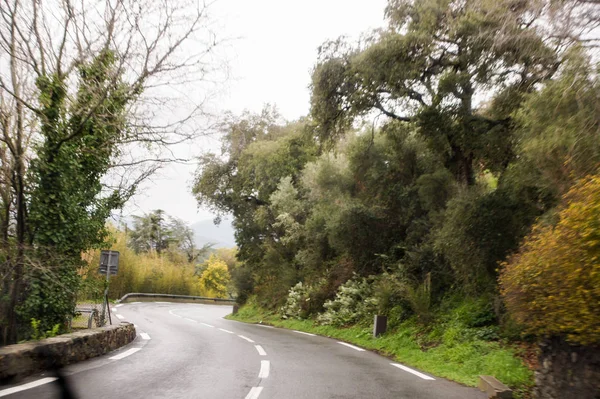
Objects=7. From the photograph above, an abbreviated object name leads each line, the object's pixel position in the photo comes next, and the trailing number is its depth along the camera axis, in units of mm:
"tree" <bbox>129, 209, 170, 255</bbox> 65562
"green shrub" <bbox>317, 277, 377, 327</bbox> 15662
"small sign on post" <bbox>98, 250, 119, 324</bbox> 13695
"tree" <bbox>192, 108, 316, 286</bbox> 28291
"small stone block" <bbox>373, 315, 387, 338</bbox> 12805
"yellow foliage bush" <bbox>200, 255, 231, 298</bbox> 55094
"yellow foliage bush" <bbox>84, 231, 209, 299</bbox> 33469
